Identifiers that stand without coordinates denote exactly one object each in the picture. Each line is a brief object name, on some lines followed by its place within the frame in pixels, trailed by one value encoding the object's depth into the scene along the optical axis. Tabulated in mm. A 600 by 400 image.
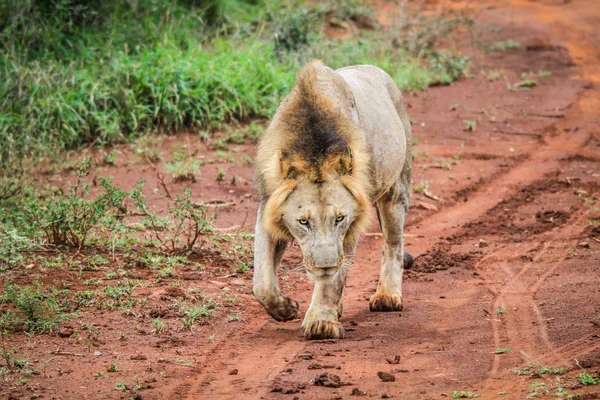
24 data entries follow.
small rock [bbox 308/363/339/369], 10547
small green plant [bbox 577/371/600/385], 9422
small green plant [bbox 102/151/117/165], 21031
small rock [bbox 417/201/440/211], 20081
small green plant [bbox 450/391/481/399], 9398
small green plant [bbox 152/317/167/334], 12109
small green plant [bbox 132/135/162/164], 21219
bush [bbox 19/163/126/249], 14953
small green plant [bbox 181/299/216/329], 12383
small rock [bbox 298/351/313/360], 10930
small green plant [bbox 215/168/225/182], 20359
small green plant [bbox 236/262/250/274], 15336
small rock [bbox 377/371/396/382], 10031
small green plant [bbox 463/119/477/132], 25750
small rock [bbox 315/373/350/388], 9914
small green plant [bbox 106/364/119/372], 10547
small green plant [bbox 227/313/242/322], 12812
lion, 11164
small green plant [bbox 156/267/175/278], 14465
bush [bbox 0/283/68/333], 11758
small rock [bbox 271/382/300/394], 9750
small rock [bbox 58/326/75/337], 11664
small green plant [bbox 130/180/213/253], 15344
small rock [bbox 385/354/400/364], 10730
